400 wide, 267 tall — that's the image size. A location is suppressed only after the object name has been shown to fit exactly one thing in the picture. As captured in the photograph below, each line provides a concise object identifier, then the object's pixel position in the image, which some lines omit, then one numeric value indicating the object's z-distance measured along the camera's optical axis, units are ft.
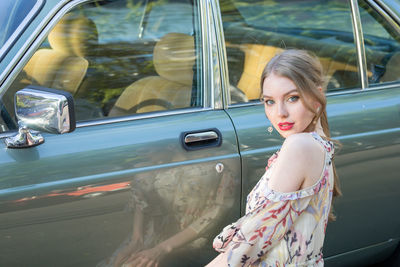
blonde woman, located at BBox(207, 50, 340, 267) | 5.81
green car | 7.49
